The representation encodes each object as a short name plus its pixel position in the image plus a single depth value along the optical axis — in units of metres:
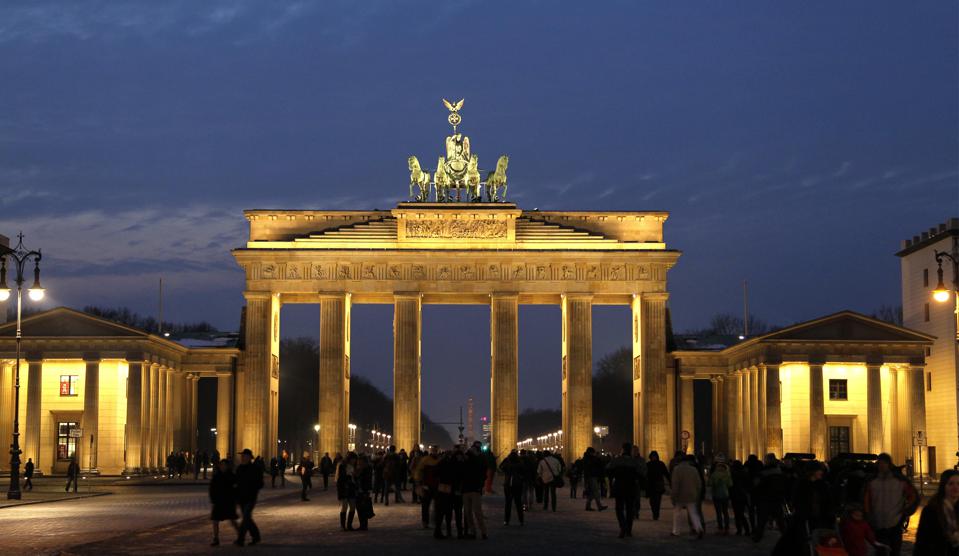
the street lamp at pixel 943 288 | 42.16
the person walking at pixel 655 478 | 35.88
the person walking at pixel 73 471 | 56.83
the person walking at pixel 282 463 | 70.78
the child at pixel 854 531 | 18.02
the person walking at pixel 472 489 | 30.92
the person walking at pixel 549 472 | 41.72
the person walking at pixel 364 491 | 32.94
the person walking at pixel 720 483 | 33.38
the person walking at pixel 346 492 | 33.31
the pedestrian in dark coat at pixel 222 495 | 27.97
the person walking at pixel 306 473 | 51.12
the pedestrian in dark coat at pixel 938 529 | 16.44
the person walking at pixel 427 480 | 32.38
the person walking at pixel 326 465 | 58.00
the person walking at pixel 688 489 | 31.75
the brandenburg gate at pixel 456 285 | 86.56
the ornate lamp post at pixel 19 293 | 45.78
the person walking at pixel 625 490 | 31.36
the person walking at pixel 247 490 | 28.34
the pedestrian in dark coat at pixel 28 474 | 58.89
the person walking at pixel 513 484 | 35.59
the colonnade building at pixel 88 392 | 75.56
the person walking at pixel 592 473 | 43.78
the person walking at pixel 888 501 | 22.00
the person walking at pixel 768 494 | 29.84
